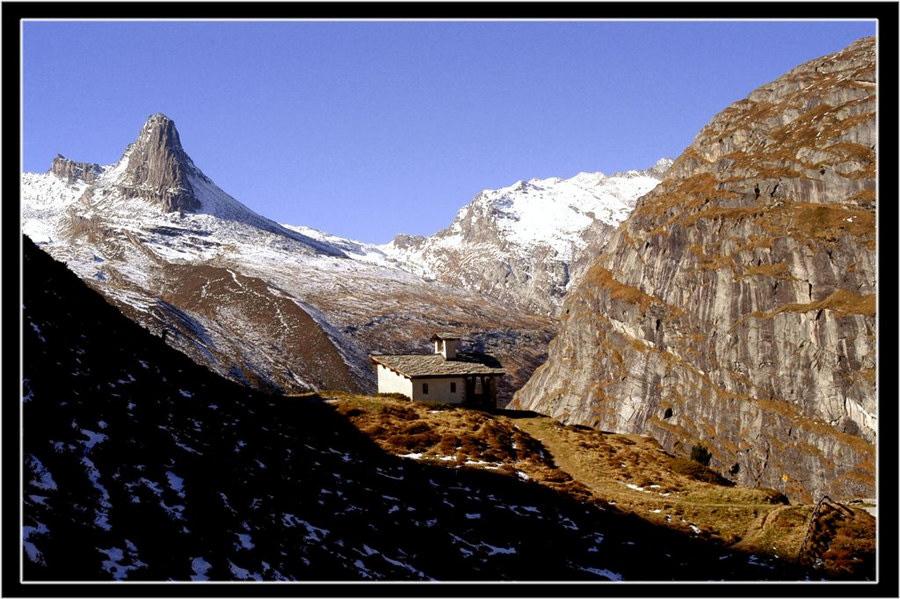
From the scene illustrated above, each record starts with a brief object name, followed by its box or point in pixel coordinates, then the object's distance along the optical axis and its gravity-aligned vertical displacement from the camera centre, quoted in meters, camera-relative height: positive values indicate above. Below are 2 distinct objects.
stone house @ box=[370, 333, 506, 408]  67.00 -6.37
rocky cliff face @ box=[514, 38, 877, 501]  164.25 -11.19
